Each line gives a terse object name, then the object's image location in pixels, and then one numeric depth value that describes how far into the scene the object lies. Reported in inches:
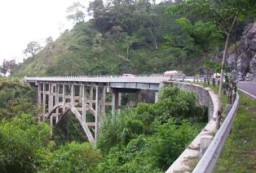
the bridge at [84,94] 1263.5
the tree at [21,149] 453.9
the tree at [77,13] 3585.1
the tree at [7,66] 3472.0
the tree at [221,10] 386.3
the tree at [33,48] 3669.5
